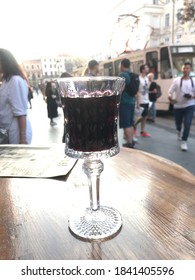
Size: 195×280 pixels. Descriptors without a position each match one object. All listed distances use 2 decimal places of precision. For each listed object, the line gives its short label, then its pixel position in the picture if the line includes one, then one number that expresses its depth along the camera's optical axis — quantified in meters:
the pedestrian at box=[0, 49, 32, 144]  1.38
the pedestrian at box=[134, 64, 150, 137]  3.46
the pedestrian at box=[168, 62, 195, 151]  2.84
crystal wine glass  0.51
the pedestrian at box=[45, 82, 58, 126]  5.18
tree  6.83
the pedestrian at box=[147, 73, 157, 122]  4.59
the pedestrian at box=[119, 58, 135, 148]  2.67
